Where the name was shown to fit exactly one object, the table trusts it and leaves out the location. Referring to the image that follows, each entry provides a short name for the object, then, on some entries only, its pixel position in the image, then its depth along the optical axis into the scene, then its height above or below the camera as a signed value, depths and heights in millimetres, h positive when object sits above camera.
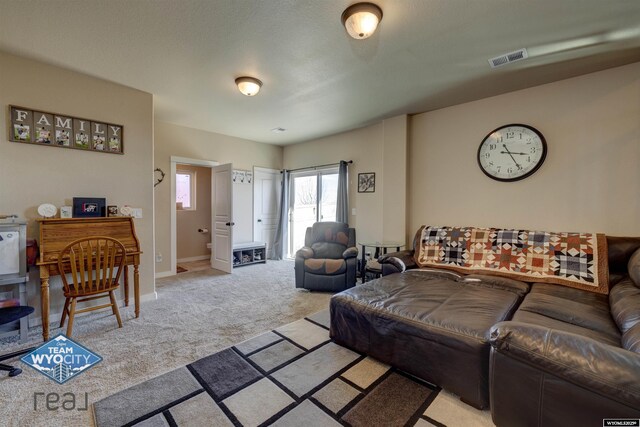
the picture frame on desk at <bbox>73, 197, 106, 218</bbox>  2820 +7
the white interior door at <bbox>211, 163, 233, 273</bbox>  4816 -178
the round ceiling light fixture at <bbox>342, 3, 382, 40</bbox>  1828 +1351
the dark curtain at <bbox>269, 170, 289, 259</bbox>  5973 -365
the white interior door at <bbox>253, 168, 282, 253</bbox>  5852 +127
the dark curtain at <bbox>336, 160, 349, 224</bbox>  4941 +327
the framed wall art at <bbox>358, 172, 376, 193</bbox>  4664 +489
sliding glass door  5438 +191
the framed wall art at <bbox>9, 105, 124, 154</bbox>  2572 +810
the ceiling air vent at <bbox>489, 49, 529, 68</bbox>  2436 +1450
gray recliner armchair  3693 -843
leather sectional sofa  1121 -738
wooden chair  2375 -539
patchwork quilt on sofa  2463 -468
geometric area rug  1502 -1188
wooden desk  2381 -312
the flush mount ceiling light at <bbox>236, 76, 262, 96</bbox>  2887 +1366
